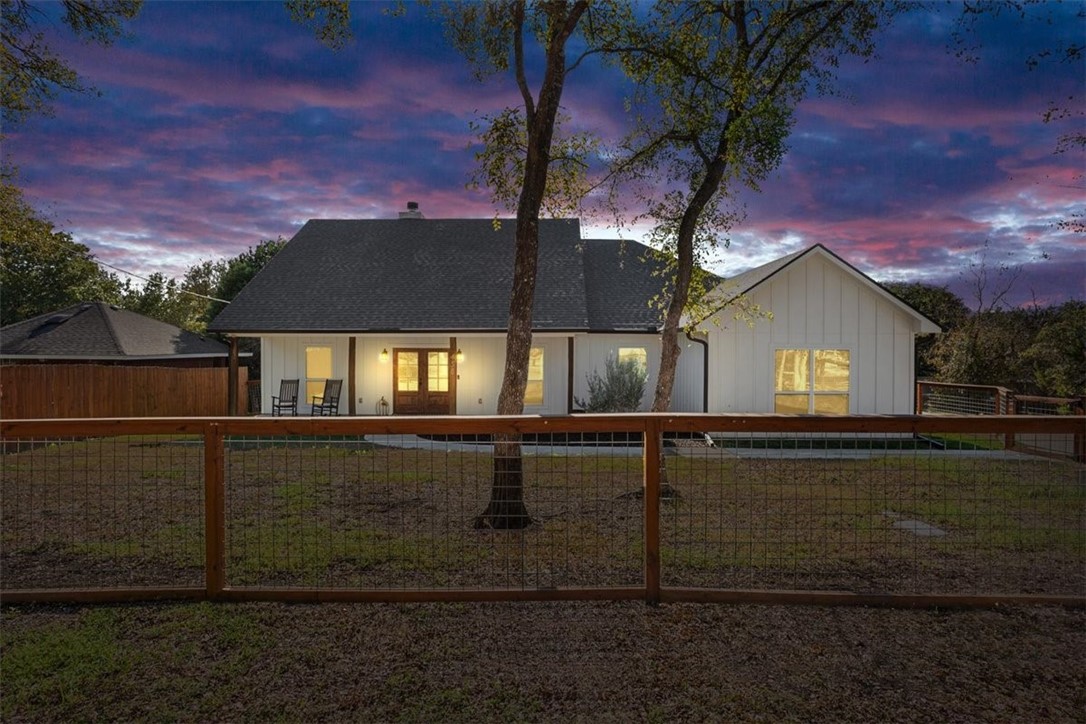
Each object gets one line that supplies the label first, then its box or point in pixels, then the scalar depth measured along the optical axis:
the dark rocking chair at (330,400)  16.98
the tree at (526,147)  6.49
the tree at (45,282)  33.41
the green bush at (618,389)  16.88
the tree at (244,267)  35.66
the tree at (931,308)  24.31
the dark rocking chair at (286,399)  17.39
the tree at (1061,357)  16.64
